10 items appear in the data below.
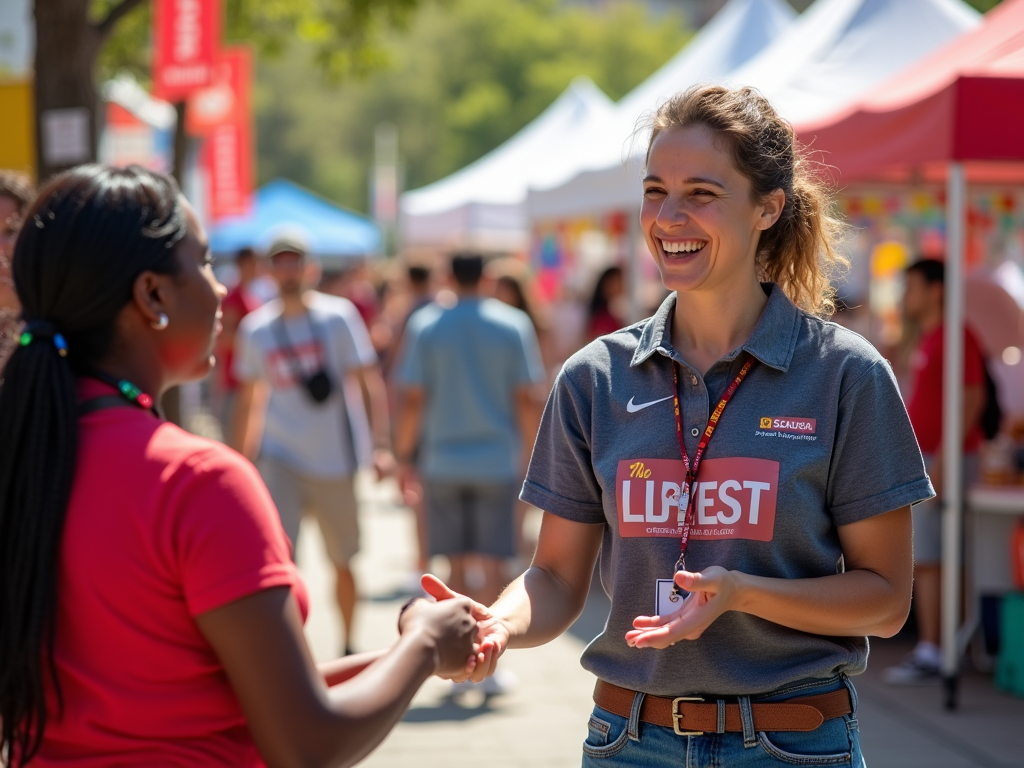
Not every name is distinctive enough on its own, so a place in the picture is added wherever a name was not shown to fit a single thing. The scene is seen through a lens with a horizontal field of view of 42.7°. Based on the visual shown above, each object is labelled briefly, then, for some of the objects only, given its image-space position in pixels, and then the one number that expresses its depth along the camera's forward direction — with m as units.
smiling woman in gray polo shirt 2.27
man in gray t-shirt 6.77
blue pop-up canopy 23.28
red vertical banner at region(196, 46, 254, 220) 15.75
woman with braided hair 1.76
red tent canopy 5.73
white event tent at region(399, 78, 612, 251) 14.55
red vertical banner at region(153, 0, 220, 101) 9.87
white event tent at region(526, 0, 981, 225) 8.41
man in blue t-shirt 6.84
